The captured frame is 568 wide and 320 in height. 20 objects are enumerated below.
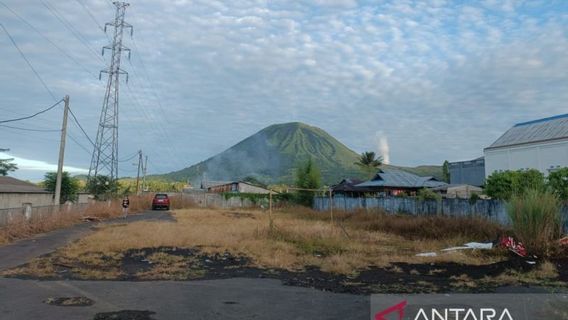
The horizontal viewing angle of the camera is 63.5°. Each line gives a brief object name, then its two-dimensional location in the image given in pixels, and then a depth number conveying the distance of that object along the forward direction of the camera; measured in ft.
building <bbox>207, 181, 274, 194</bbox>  263.70
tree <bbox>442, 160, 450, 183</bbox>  240.53
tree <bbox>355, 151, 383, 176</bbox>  216.95
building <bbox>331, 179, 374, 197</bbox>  152.12
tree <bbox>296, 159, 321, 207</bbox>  146.00
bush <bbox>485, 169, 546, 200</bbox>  80.12
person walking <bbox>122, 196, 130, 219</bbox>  100.49
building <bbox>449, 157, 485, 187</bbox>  208.23
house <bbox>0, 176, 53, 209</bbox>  89.40
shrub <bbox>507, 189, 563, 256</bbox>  40.98
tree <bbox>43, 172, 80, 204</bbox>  109.81
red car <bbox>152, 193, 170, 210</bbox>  149.07
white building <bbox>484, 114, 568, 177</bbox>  136.98
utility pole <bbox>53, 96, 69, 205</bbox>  79.00
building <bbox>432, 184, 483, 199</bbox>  140.67
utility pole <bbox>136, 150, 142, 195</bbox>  194.18
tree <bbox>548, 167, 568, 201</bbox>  74.33
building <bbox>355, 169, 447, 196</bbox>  141.18
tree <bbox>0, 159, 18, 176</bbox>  163.32
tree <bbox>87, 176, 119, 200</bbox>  138.21
